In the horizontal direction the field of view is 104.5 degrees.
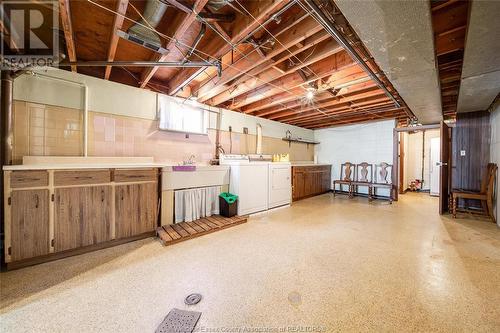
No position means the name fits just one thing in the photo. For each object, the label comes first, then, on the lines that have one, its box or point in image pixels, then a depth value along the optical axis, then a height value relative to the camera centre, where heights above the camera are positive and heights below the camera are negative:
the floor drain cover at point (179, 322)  1.25 -1.06
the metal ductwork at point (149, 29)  1.72 +1.34
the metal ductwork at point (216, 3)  1.62 +1.38
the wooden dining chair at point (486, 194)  3.56 -0.51
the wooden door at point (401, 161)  6.21 +0.18
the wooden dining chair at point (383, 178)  5.27 -0.34
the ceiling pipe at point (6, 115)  2.11 +0.54
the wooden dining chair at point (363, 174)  5.85 -0.26
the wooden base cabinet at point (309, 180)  5.29 -0.45
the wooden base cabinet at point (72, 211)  1.90 -0.52
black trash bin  3.49 -0.71
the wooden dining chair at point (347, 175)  5.88 -0.29
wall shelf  6.29 +0.85
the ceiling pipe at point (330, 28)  1.50 +1.21
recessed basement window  3.53 +0.95
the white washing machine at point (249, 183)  3.67 -0.36
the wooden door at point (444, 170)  4.00 -0.07
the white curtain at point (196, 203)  3.15 -0.66
